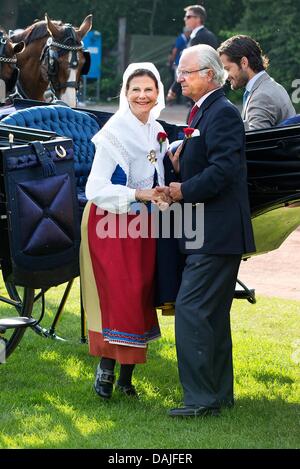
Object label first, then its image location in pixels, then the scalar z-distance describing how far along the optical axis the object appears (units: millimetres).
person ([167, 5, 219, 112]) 15620
